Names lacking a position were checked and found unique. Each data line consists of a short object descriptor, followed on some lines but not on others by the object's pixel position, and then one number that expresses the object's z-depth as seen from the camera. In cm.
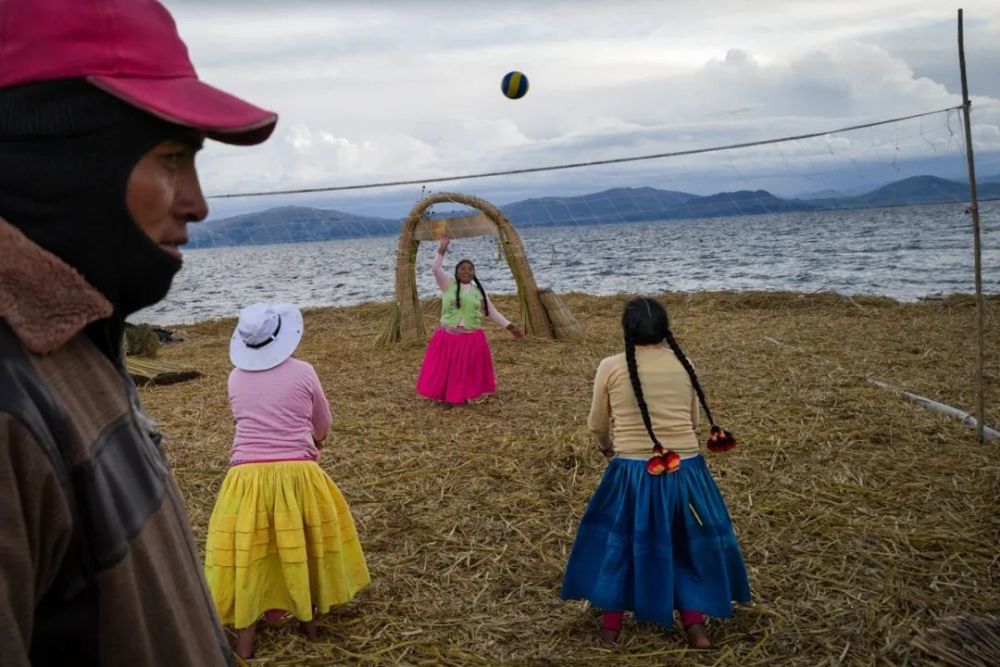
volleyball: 959
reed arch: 1242
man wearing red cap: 96
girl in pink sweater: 404
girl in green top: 891
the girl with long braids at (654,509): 395
